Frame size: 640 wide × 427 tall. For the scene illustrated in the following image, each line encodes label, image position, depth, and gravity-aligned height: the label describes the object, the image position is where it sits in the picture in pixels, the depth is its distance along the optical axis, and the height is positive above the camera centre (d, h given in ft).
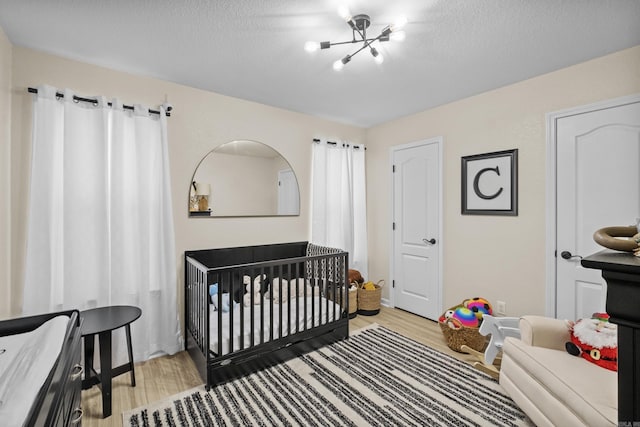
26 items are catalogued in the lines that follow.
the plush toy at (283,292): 9.15 -2.49
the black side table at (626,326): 1.93 -0.75
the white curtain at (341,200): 12.33 +0.51
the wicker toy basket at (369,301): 11.97 -3.55
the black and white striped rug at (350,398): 5.99 -4.11
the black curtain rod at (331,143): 12.28 +2.90
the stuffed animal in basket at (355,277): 12.35 -2.69
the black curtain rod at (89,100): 6.95 +2.83
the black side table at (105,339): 6.17 -2.73
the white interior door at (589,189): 7.16 +0.54
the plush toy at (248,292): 9.20 -2.51
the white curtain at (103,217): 6.99 -0.11
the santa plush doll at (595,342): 5.43 -2.45
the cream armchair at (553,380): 4.63 -2.92
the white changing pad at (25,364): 2.72 -1.74
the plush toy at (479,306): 9.27 -2.97
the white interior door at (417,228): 11.34 -0.67
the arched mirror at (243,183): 9.63 +0.99
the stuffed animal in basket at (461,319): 8.87 -3.21
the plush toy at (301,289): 8.23 -2.47
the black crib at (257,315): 7.27 -2.89
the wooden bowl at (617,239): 2.39 -0.24
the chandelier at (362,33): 5.69 +3.62
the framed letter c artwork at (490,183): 9.22 +0.88
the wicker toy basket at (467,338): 8.71 -3.69
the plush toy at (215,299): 8.69 -2.56
